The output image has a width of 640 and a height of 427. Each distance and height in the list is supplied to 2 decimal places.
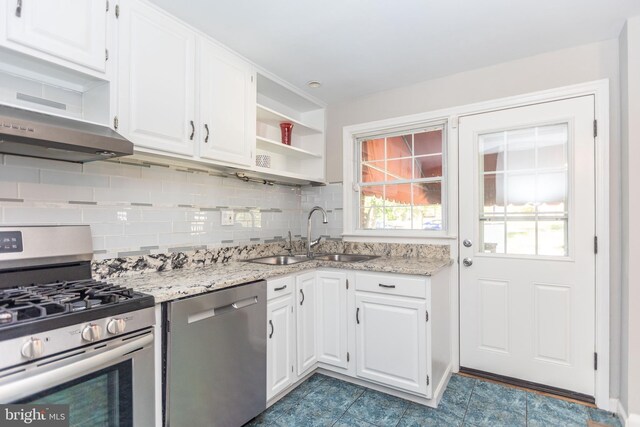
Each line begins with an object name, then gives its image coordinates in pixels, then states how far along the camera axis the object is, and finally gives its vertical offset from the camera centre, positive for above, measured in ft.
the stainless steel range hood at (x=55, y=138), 3.76 +0.95
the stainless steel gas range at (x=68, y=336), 3.26 -1.34
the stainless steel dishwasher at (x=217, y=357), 4.77 -2.34
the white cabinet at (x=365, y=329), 6.69 -2.56
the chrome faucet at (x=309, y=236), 9.54 -0.64
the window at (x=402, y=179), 8.95 +1.02
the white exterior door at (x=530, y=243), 7.00 -0.69
